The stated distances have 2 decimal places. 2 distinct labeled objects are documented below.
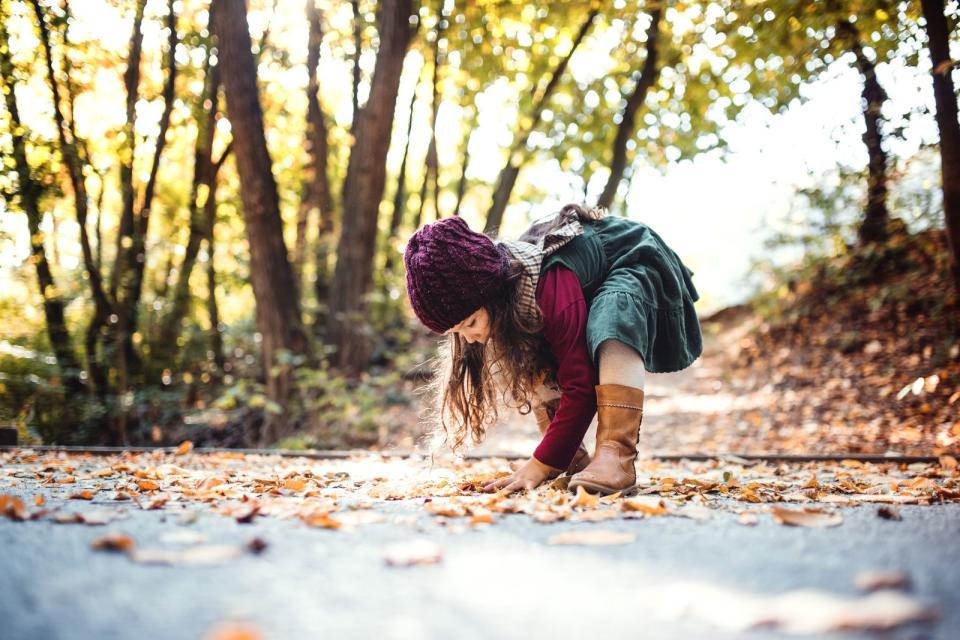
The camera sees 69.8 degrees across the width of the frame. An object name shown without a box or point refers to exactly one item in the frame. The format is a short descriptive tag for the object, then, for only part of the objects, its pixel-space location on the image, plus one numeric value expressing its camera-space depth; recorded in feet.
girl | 7.67
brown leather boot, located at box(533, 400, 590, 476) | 9.62
